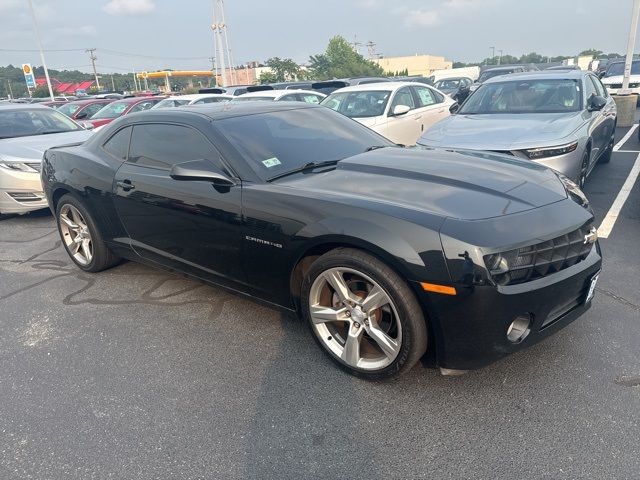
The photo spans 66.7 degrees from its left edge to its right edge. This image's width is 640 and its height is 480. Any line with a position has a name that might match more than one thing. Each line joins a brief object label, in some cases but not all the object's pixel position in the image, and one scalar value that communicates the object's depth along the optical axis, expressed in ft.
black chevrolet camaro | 7.77
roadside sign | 100.12
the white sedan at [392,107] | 28.37
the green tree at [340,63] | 197.26
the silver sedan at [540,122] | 17.11
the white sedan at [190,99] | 38.52
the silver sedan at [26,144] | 21.29
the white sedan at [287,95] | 35.76
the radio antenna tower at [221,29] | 110.96
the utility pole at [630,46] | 42.60
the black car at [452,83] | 71.10
